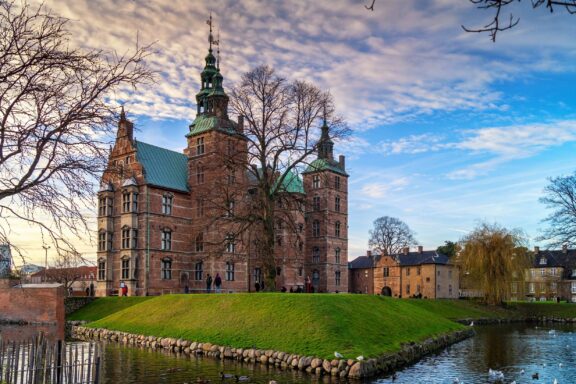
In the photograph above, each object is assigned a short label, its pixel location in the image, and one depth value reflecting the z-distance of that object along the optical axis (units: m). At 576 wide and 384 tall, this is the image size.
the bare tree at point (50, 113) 11.42
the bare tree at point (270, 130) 39.78
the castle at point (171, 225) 53.25
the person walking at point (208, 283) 51.65
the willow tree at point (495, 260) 62.59
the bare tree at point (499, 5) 5.43
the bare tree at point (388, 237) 100.31
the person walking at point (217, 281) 48.04
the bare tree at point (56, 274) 68.53
